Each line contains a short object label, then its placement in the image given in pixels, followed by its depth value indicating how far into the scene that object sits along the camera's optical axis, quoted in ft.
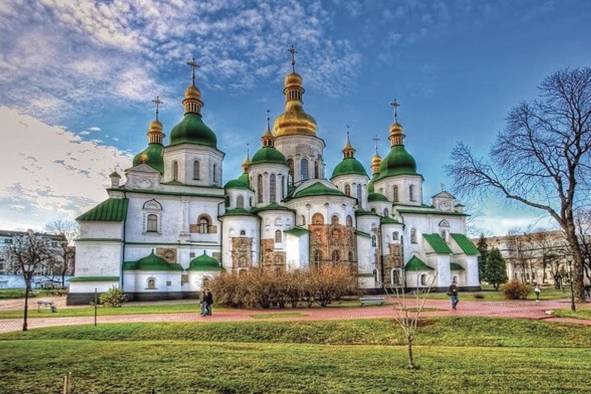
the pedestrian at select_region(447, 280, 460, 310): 78.84
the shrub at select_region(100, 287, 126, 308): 98.02
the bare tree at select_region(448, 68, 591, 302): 78.84
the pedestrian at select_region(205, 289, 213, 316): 71.37
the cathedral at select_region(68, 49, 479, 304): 120.26
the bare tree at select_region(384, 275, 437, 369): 34.27
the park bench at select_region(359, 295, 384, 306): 90.38
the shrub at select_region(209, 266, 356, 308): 84.84
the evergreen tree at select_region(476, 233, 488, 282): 195.22
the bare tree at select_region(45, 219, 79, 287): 218.63
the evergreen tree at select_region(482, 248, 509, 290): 179.20
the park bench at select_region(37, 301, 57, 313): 83.98
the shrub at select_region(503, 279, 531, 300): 107.55
